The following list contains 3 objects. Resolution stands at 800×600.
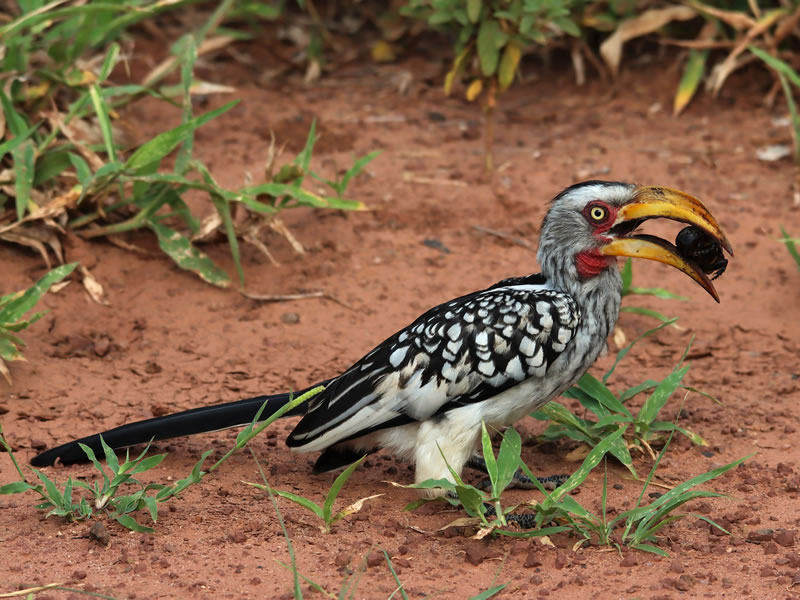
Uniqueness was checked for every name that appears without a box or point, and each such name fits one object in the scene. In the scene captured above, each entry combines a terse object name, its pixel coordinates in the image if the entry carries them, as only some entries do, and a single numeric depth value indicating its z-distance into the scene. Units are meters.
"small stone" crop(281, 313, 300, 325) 10.02
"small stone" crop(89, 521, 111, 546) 6.54
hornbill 7.44
